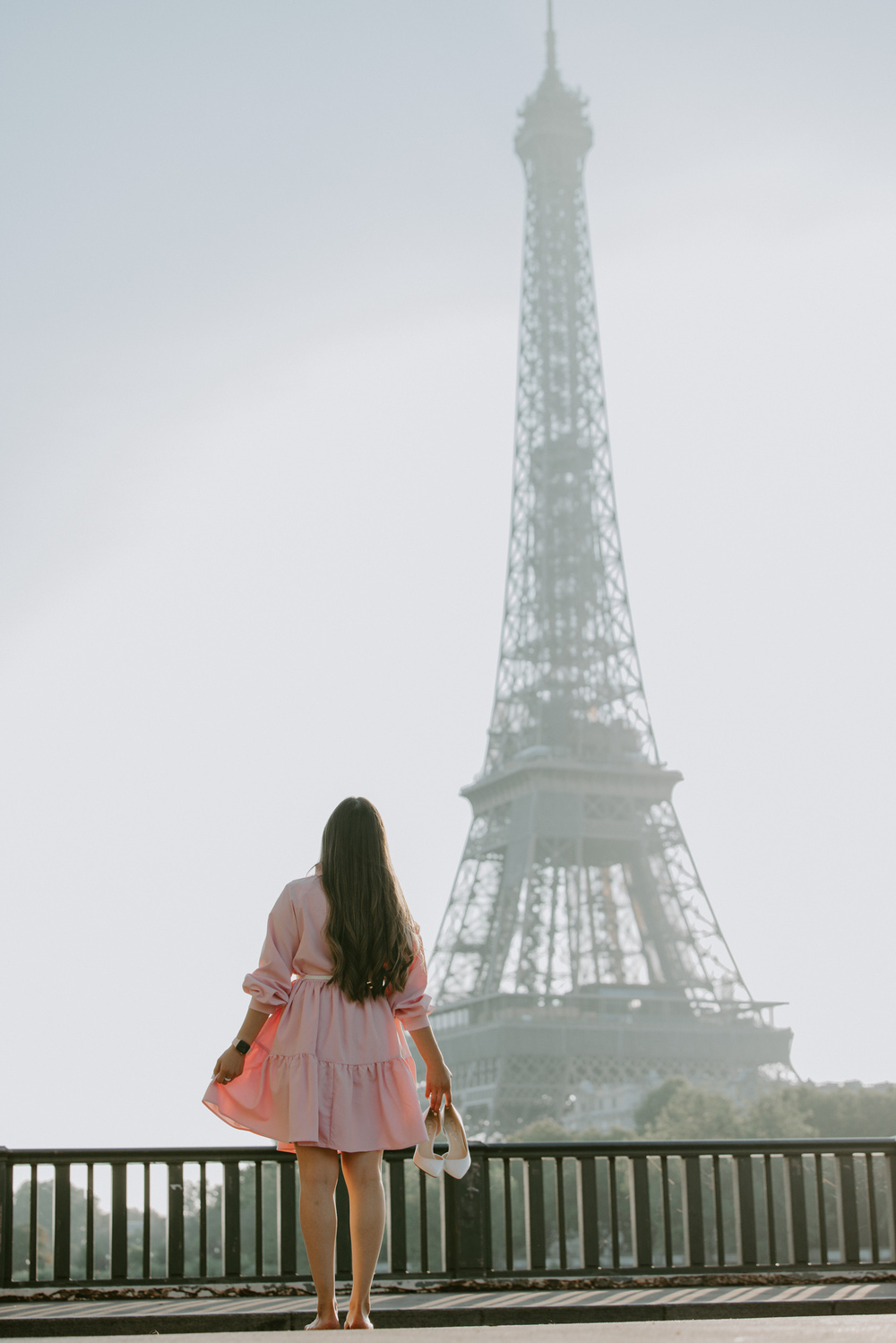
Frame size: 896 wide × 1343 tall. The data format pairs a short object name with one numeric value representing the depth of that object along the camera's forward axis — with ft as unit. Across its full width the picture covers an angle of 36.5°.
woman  14.55
